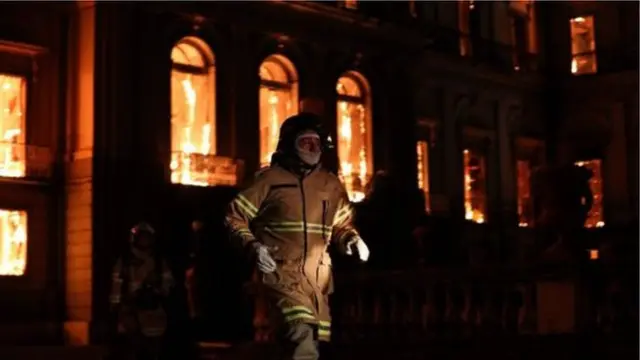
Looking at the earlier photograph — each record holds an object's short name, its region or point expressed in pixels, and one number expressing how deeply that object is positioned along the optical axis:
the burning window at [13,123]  22.81
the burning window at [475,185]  34.53
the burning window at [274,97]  27.34
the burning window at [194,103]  25.33
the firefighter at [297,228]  7.95
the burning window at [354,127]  29.20
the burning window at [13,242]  22.81
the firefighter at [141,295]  16.17
